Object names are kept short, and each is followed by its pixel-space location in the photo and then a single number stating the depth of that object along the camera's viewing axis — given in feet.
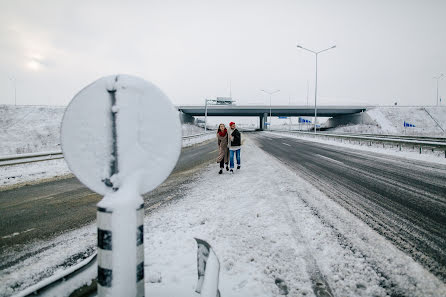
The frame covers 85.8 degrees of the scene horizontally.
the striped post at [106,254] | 4.54
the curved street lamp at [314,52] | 92.99
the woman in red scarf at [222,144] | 29.99
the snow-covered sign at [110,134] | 5.18
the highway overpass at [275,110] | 195.52
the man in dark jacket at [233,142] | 29.63
